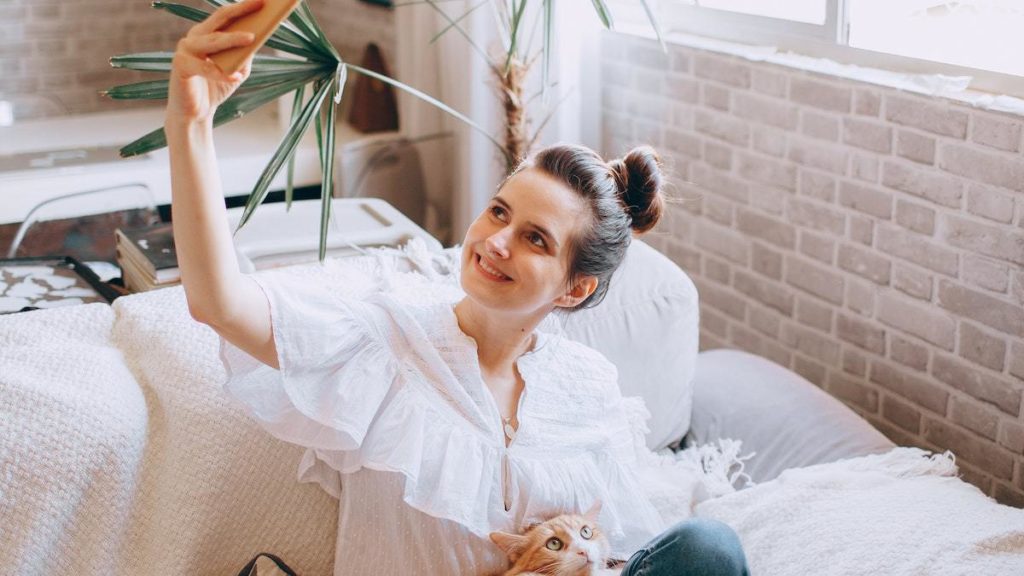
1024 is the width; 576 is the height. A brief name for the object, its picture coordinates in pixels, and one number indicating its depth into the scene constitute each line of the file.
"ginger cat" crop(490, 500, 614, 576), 1.54
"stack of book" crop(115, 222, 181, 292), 2.16
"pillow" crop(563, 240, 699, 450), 2.12
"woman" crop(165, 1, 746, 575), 1.48
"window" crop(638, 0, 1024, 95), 2.22
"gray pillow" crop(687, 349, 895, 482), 2.12
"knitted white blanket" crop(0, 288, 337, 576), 1.53
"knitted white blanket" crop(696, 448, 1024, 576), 1.67
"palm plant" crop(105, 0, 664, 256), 1.76
